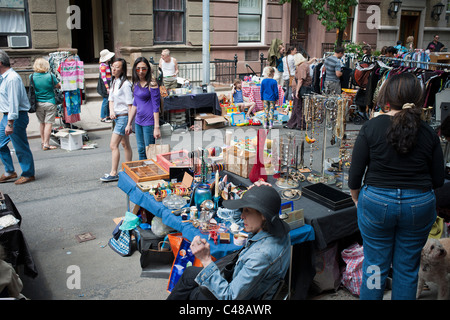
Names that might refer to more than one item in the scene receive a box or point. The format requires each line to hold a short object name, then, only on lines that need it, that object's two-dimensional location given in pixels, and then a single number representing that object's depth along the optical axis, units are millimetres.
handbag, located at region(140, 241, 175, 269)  4270
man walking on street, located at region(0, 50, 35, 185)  6078
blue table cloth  3498
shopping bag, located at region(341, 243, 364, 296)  3990
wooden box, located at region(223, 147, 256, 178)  4605
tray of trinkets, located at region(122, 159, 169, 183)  4870
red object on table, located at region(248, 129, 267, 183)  4484
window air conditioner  12273
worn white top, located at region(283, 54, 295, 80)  12761
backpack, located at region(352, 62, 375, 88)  9620
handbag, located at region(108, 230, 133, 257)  4699
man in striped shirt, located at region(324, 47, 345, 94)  10492
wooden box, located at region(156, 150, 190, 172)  5113
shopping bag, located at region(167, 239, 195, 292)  3861
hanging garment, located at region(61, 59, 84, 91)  9297
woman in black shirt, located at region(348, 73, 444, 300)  2811
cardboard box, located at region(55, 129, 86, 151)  8812
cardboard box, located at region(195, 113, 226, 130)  10723
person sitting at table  2660
